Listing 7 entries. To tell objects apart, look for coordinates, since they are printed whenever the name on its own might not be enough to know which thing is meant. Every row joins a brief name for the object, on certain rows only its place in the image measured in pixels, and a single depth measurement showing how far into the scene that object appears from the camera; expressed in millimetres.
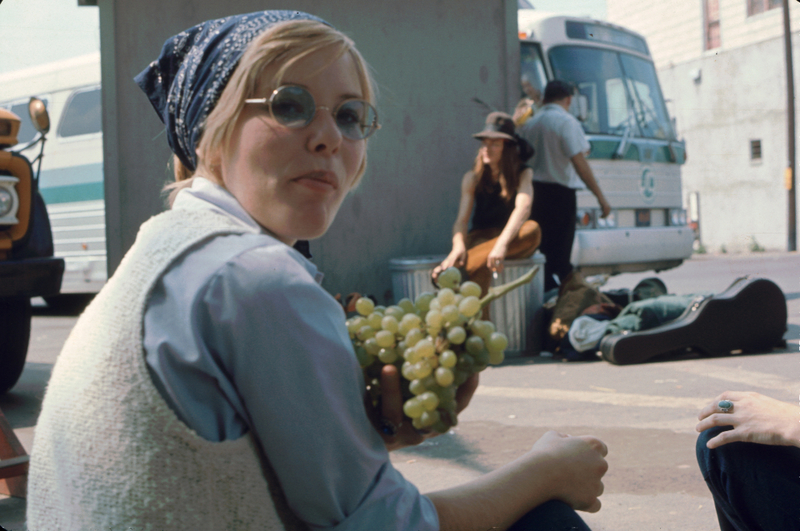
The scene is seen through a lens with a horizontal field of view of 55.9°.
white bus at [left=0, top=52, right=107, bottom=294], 10516
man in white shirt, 6293
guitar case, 5090
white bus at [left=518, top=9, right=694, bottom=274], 7578
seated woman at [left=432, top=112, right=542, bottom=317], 5590
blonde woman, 800
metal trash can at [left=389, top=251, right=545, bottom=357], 5746
